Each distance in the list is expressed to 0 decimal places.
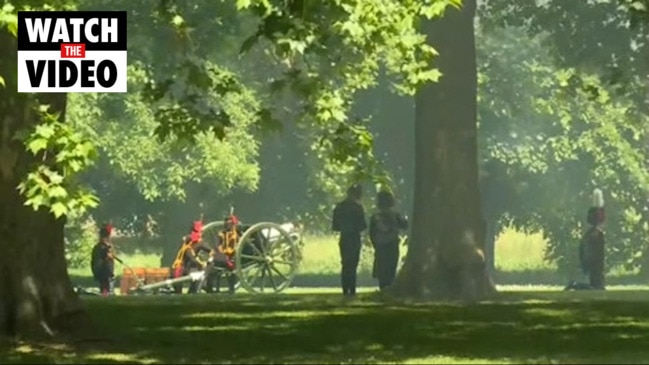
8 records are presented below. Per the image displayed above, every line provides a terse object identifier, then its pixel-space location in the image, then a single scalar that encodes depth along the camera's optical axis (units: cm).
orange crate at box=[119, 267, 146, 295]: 4972
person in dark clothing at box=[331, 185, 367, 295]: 3294
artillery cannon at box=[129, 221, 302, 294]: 3472
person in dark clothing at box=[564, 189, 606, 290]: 3850
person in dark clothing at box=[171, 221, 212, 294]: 3806
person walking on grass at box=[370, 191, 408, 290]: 3356
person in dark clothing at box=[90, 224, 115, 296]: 3950
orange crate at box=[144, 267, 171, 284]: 4894
